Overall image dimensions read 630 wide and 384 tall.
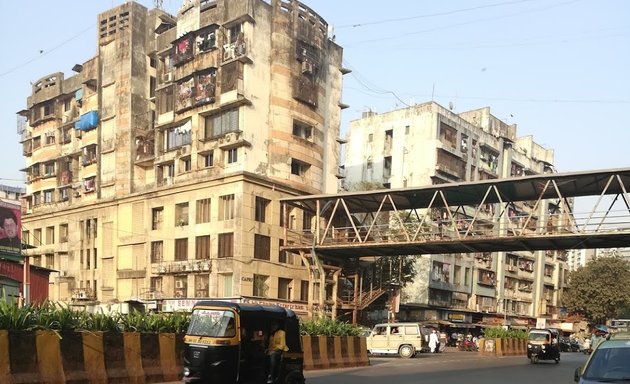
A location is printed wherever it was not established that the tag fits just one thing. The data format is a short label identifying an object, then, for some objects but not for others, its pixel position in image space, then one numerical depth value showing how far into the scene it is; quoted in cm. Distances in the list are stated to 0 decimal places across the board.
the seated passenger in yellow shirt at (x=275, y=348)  1257
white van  3247
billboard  2747
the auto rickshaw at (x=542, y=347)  3016
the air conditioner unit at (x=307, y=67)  4525
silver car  787
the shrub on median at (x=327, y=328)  2120
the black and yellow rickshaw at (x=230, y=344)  1198
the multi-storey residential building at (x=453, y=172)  6331
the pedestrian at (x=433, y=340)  4056
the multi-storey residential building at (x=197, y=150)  4247
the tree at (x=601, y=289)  6669
